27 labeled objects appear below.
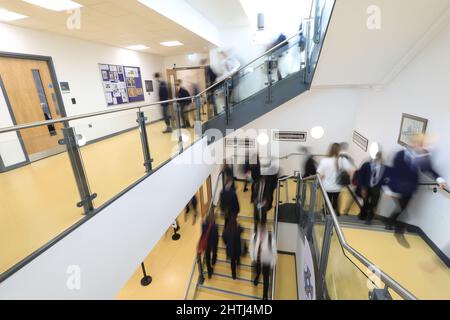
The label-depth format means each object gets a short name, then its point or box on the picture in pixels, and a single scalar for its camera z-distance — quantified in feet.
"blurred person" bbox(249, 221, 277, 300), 14.33
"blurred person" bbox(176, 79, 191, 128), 15.03
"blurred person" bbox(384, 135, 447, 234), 10.46
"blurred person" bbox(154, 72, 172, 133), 13.78
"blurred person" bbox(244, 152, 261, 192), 17.98
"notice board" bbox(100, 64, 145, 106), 20.10
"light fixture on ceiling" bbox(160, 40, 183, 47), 20.46
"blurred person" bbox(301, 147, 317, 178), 16.20
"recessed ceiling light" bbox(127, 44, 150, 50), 21.29
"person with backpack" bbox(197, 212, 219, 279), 15.73
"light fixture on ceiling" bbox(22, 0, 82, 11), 10.33
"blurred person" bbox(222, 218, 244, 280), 13.96
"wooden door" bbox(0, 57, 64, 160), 13.05
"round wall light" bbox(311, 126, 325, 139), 22.49
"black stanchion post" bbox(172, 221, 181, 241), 22.57
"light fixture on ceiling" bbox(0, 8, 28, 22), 11.35
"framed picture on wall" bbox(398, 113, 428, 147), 11.45
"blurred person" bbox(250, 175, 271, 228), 17.34
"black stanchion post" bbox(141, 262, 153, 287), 17.80
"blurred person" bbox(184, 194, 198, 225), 23.63
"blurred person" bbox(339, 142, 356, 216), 13.24
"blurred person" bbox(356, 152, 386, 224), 11.89
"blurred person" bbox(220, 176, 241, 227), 14.24
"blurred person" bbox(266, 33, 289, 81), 17.42
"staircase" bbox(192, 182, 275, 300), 16.10
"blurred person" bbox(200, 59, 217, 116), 18.13
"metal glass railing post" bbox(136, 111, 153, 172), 10.68
